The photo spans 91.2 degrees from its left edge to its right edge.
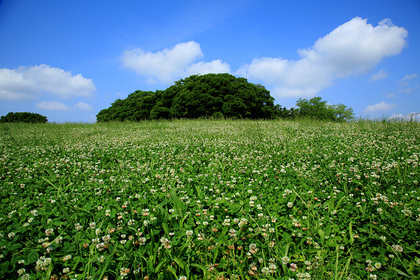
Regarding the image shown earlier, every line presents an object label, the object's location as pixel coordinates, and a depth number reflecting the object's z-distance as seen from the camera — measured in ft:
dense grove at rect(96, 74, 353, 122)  97.50
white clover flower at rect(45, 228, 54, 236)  8.24
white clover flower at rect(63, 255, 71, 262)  7.29
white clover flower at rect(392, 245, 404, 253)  7.39
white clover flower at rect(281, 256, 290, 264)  7.27
